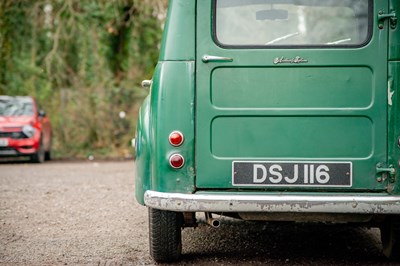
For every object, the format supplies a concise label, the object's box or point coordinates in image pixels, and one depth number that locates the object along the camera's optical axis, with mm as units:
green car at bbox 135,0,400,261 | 4770
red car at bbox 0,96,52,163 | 15453
